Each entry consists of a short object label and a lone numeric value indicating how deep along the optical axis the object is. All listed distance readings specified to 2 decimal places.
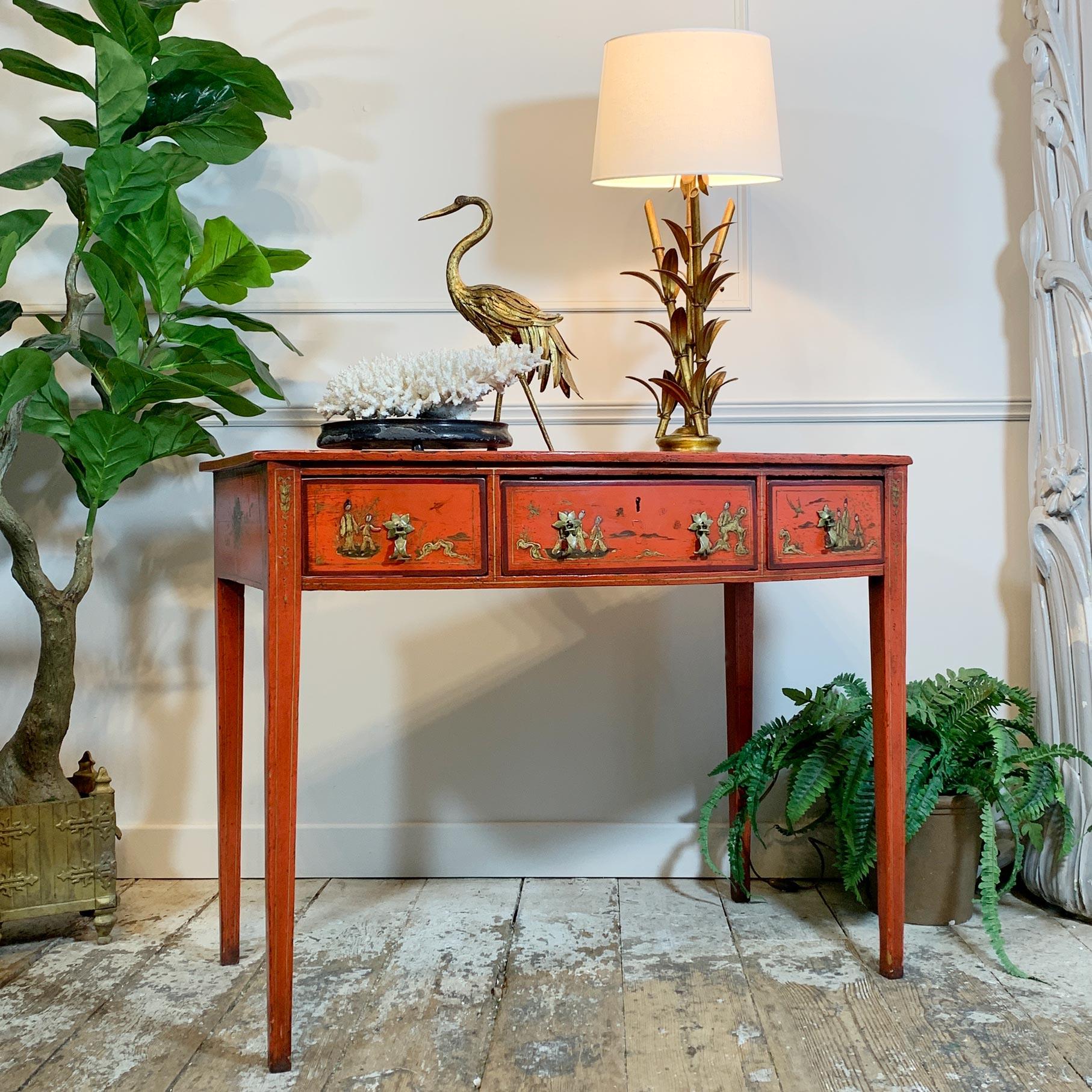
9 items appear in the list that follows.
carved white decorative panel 1.97
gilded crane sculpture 1.72
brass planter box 1.87
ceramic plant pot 1.87
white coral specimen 1.55
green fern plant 1.84
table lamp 1.75
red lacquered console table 1.43
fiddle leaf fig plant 1.82
